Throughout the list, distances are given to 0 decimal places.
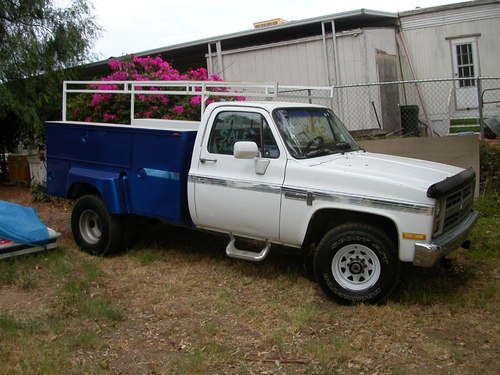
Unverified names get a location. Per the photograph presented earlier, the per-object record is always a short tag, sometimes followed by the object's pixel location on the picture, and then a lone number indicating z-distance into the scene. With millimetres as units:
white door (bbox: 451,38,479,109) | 12797
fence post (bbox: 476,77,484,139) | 9057
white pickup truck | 4945
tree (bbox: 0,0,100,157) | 11625
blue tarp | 6565
